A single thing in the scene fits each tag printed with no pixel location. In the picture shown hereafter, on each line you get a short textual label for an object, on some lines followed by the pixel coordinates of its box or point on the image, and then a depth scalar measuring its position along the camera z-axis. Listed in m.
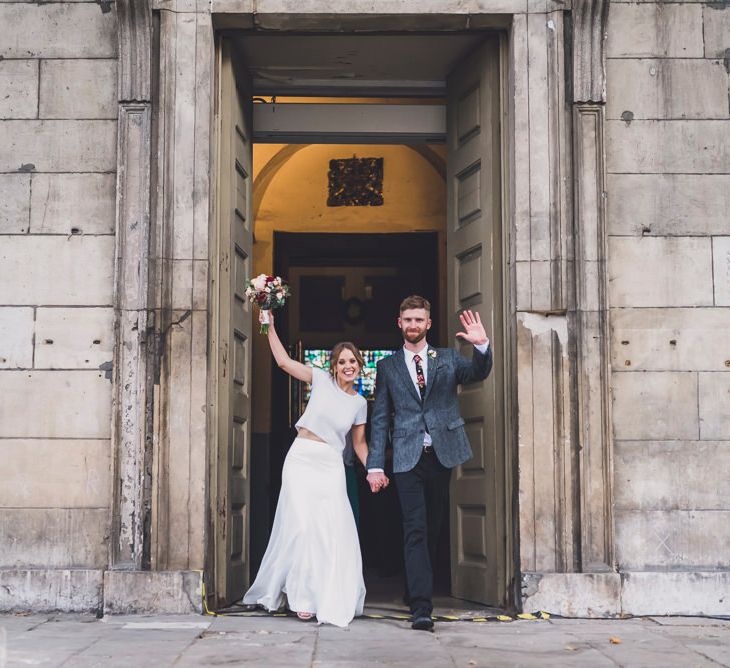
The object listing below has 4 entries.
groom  7.05
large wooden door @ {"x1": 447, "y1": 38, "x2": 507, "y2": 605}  7.74
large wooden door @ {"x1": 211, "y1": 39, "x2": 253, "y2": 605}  7.64
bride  7.15
